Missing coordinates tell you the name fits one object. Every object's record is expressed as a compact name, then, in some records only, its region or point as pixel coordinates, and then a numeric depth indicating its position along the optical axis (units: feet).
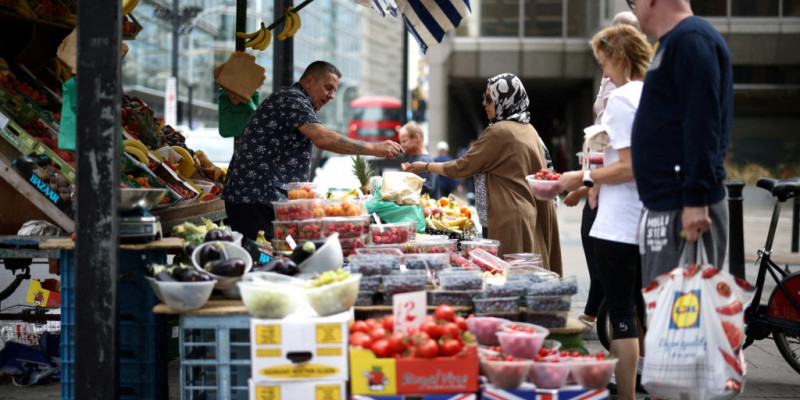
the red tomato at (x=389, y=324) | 11.87
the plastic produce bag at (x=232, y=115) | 24.23
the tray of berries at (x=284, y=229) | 15.78
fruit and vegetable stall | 10.90
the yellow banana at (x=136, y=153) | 19.35
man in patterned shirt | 18.80
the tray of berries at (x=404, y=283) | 12.84
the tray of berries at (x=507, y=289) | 12.83
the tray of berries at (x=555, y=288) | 12.60
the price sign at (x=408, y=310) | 11.61
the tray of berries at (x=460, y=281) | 13.08
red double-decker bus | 136.15
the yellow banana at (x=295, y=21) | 24.80
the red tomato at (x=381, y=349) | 10.90
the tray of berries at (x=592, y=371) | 11.09
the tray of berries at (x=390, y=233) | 16.96
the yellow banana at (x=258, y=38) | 24.41
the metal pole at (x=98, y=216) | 11.78
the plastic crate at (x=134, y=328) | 14.02
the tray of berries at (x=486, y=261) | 15.64
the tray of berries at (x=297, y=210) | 15.88
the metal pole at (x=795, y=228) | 35.35
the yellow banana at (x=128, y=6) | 16.35
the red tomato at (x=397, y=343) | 10.92
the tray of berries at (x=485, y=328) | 12.30
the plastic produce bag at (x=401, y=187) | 18.90
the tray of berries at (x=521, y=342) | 11.24
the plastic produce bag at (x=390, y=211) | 18.71
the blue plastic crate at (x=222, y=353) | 12.10
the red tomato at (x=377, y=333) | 11.21
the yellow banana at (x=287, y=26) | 24.63
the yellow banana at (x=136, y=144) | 19.55
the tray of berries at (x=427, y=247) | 16.05
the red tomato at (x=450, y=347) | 10.84
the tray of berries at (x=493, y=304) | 12.72
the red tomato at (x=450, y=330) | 11.08
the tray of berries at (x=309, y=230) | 15.72
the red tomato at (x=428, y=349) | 10.72
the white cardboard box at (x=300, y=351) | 11.10
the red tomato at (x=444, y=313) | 11.76
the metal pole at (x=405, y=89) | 67.19
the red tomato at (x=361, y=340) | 11.14
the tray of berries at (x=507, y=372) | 10.87
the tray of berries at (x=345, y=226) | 15.80
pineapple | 26.43
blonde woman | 13.00
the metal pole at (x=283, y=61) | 28.58
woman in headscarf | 19.70
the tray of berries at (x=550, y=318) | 12.72
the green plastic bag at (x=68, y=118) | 15.17
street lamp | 84.74
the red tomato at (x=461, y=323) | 11.66
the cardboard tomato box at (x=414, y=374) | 10.77
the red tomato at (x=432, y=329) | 11.14
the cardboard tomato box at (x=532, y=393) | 10.81
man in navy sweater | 11.00
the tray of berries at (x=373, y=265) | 13.08
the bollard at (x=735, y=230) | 27.91
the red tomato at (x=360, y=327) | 11.61
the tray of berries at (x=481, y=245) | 17.11
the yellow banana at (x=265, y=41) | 24.52
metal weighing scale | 13.35
